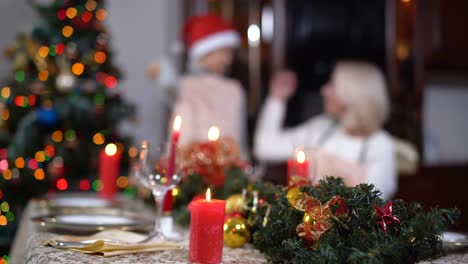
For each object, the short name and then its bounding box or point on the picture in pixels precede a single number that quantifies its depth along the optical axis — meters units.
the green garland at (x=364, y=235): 1.65
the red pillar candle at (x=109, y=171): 2.88
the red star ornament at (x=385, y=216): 1.70
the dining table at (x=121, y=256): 1.77
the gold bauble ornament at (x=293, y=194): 1.81
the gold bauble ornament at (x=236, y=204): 2.02
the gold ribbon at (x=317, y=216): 1.70
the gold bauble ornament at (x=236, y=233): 1.96
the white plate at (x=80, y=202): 2.58
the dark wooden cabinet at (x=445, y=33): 4.97
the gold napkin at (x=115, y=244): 1.81
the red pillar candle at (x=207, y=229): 1.77
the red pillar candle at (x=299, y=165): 2.20
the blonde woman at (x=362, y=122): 3.58
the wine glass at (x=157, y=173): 2.05
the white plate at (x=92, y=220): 2.06
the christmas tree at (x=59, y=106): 4.52
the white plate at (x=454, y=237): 2.00
